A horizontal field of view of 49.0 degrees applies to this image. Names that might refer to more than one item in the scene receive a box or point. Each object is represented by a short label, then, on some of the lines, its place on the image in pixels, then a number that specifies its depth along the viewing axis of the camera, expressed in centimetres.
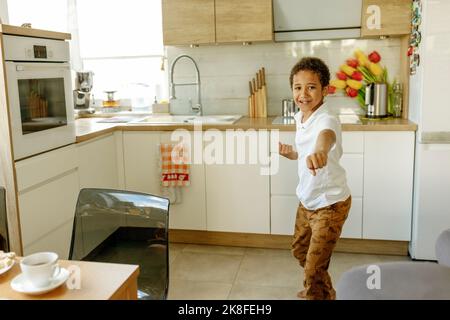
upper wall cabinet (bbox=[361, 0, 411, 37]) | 314
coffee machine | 396
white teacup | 111
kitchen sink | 341
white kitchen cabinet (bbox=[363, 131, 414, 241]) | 301
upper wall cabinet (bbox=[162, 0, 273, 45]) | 337
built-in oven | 228
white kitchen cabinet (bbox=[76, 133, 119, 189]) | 295
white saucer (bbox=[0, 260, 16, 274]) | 122
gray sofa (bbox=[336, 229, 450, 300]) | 84
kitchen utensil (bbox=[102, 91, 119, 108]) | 416
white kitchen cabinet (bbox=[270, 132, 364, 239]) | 306
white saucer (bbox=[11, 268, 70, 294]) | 111
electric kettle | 336
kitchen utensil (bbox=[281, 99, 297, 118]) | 355
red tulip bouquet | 350
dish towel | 328
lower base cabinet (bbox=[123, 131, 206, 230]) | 333
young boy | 223
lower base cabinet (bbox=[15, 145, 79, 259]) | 238
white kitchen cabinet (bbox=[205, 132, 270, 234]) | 323
